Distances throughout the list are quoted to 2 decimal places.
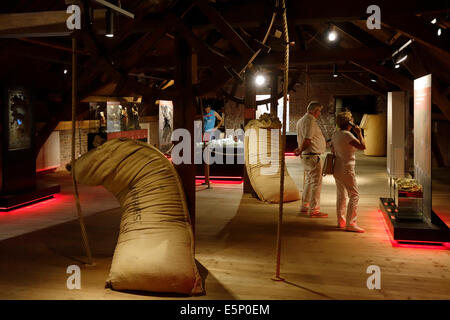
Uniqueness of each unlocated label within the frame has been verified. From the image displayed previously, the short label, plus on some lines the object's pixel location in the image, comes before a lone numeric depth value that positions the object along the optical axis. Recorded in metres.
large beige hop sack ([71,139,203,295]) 3.59
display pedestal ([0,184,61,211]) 6.90
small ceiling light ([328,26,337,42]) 7.97
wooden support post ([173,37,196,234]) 4.27
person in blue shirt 11.77
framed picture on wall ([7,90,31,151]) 7.25
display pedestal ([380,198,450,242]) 4.99
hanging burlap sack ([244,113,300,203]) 7.58
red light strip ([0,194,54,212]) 6.87
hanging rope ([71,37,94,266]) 3.87
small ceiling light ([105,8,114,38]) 4.12
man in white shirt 6.29
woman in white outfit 5.43
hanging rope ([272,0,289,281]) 3.84
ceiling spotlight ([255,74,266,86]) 10.15
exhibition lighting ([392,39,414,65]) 7.21
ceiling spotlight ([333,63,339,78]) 10.90
